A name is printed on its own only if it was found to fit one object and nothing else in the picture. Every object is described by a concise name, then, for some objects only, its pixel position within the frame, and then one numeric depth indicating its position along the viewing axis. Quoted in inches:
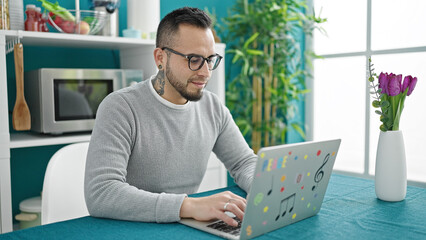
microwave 79.7
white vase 50.6
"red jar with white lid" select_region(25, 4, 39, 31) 78.7
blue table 38.2
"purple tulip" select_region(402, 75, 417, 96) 51.5
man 47.5
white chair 55.9
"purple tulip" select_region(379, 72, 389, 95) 51.5
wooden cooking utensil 75.8
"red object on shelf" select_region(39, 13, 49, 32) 80.5
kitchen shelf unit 73.9
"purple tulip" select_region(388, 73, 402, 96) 50.9
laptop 34.7
